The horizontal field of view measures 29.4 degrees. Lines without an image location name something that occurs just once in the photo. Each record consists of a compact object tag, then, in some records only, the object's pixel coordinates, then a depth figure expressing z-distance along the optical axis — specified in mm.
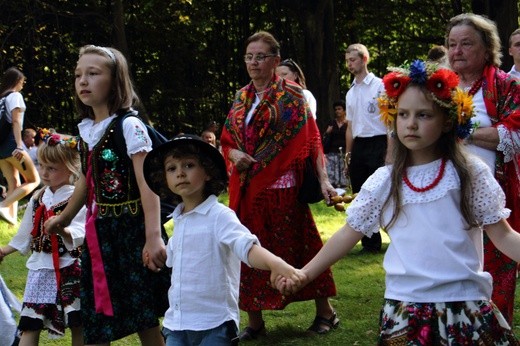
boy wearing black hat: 4551
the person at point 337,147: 18391
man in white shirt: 9984
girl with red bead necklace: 4023
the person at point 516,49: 8375
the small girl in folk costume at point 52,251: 5789
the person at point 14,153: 12906
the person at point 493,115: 5402
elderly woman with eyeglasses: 6703
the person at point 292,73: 8633
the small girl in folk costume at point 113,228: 5289
